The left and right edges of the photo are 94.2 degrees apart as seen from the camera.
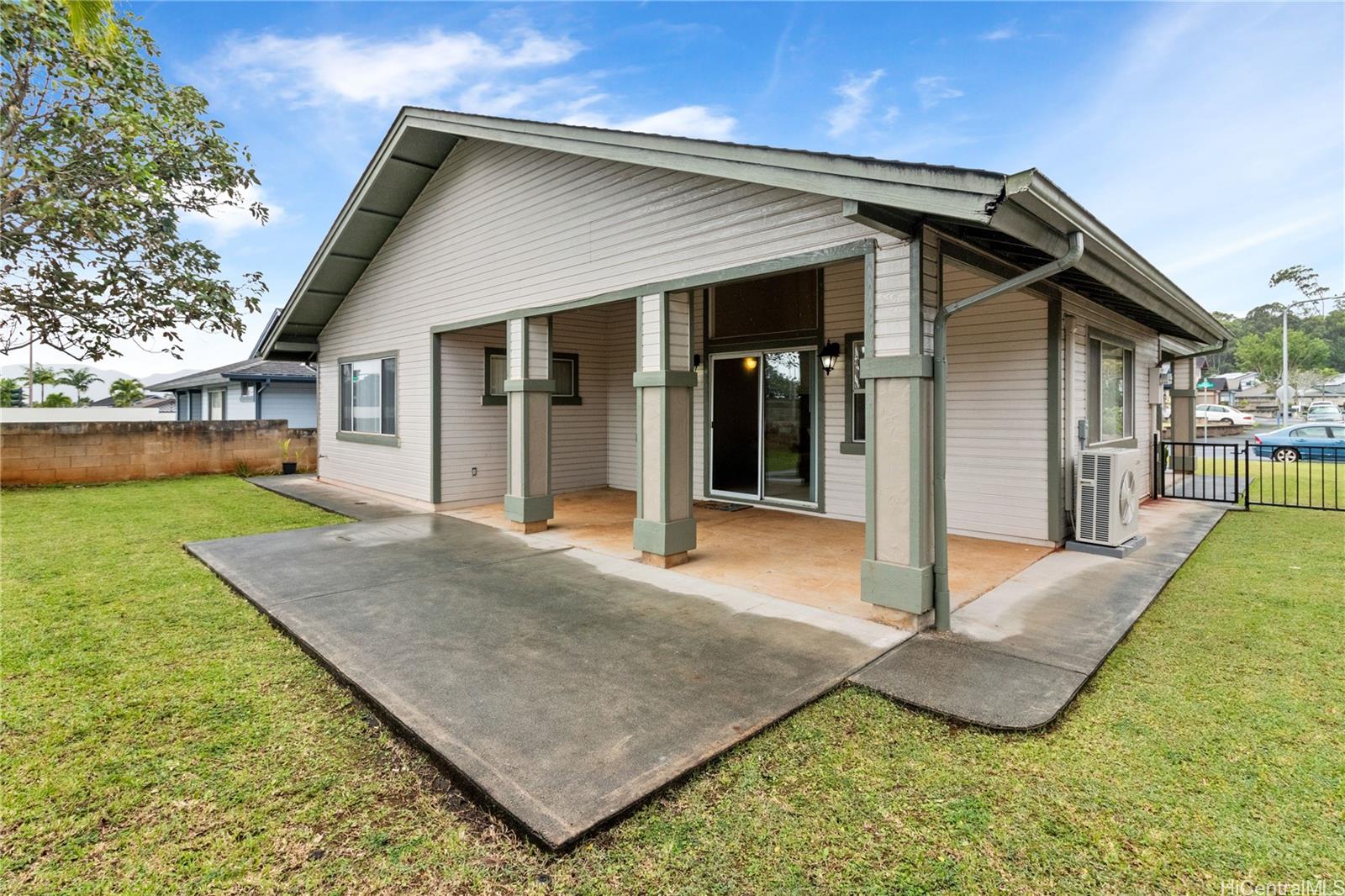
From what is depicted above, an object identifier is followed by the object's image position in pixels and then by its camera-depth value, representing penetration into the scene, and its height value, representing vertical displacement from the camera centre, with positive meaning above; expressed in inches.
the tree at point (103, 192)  329.7 +146.0
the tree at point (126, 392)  1306.6 +108.6
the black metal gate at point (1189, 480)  381.1 -33.2
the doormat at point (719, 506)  327.9 -35.9
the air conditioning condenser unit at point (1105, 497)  233.6 -23.1
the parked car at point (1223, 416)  1111.6 +34.8
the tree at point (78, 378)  1469.4 +156.1
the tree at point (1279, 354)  1542.9 +208.3
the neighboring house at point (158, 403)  1401.3 +101.9
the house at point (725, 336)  158.6 +46.8
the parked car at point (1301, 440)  596.4 -5.7
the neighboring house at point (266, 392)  709.9 +60.0
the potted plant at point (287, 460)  552.7 -15.9
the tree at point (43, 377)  1326.3 +141.7
